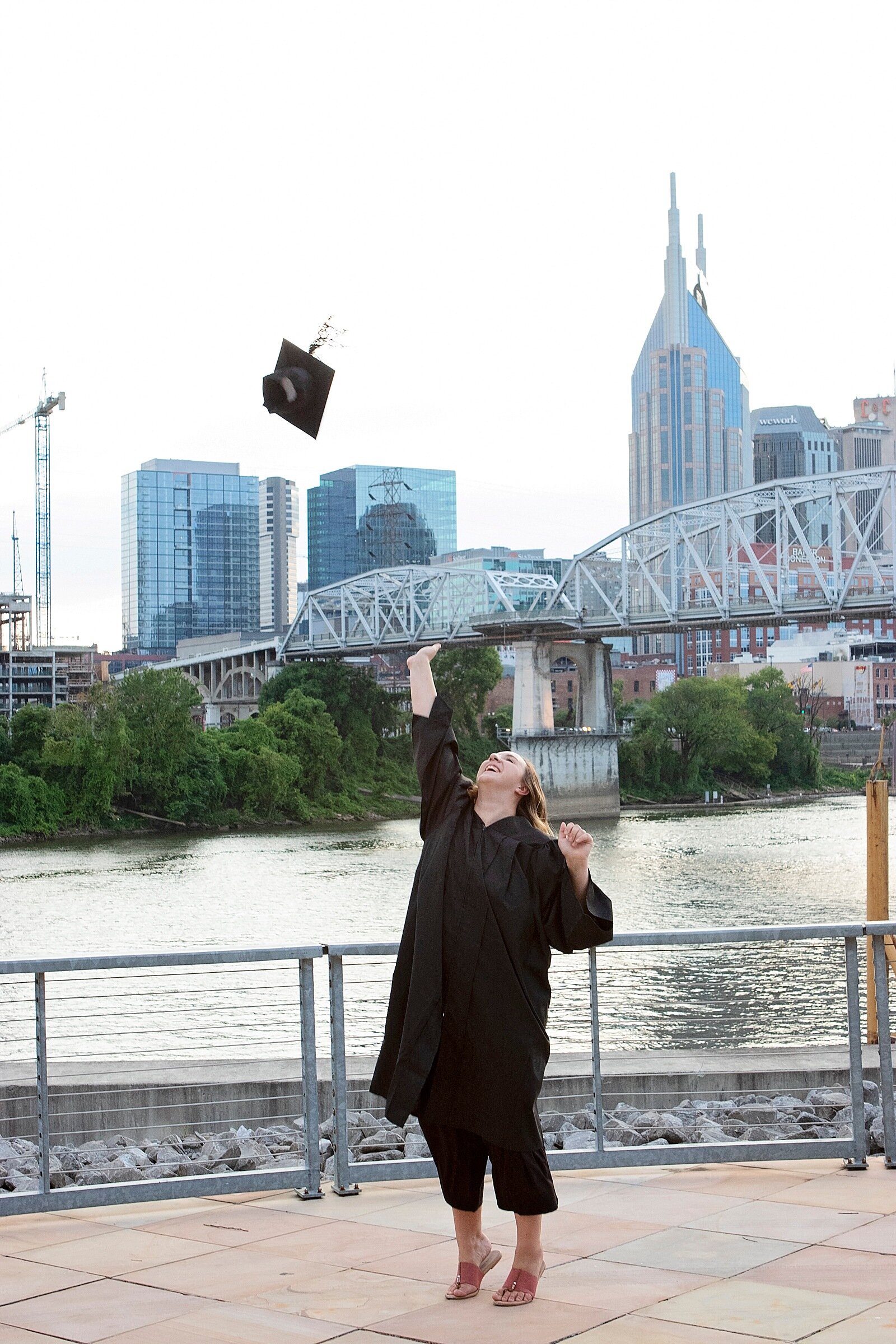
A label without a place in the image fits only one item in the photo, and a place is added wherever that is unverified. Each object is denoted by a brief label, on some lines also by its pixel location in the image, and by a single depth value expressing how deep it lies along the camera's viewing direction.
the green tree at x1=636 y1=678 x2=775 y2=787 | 96.50
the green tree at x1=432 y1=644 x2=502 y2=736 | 101.19
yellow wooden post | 12.40
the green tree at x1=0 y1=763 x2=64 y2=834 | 62.50
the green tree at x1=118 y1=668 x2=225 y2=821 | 68.94
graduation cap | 7.53
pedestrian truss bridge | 86.81
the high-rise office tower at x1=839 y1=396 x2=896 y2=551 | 86.38
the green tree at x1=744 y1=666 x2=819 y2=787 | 103.88
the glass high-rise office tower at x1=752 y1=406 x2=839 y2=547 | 93.19
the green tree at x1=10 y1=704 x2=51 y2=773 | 67.94
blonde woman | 4.67
